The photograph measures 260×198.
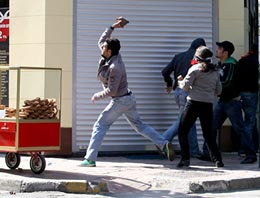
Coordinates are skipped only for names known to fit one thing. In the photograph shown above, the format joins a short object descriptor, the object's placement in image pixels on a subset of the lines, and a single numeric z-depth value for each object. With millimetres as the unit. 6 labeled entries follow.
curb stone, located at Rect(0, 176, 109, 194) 11943
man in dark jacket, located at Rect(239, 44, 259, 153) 15679
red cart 12832
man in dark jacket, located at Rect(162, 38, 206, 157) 15691
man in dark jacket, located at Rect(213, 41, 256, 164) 15311
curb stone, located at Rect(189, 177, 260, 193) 12145
